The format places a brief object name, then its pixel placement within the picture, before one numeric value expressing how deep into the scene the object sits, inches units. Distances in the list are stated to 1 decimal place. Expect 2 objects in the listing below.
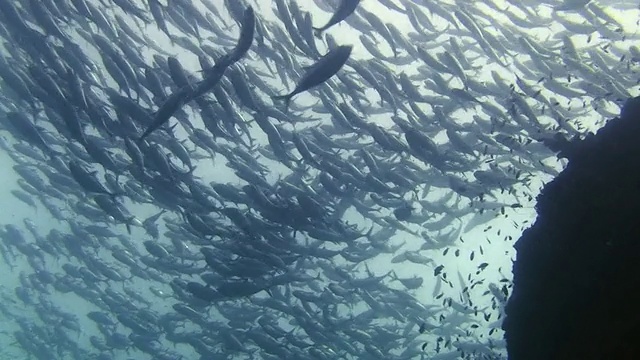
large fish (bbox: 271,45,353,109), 191.8
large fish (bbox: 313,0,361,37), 190.5
